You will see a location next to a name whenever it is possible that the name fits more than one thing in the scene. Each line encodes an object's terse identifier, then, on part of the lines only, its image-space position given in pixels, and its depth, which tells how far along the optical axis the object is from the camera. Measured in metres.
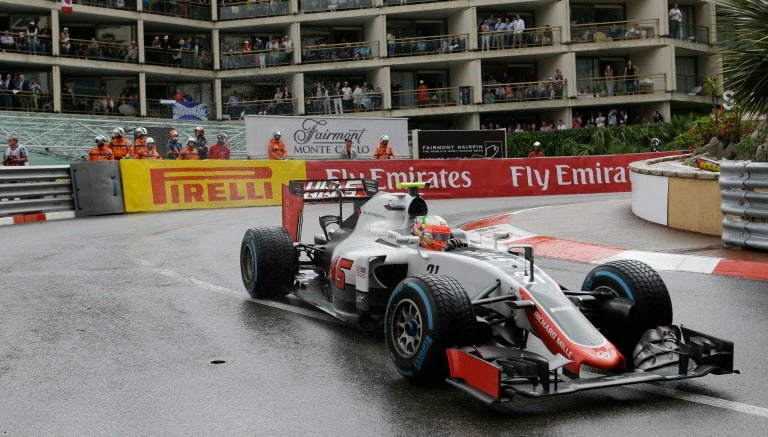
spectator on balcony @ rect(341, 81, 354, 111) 46.47
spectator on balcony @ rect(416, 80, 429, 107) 48.03
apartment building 46.75
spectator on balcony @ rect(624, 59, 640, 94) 47.09
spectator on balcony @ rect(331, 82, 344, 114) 45.94
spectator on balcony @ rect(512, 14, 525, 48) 47.44
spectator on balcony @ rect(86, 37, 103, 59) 45.16
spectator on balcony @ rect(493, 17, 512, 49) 47.88
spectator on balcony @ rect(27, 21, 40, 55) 43.19
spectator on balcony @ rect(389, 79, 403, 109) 48.78
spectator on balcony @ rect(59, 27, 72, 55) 44.53
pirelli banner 21.53
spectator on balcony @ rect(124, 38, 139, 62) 46.69
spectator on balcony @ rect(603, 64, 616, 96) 47.22
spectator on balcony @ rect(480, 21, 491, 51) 47.94
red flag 42.62
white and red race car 5.42
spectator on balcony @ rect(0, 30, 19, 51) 42.34
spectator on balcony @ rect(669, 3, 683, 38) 48.34
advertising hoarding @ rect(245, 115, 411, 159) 30.06
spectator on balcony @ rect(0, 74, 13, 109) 39.47
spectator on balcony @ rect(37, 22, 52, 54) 43.84
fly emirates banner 25.27
